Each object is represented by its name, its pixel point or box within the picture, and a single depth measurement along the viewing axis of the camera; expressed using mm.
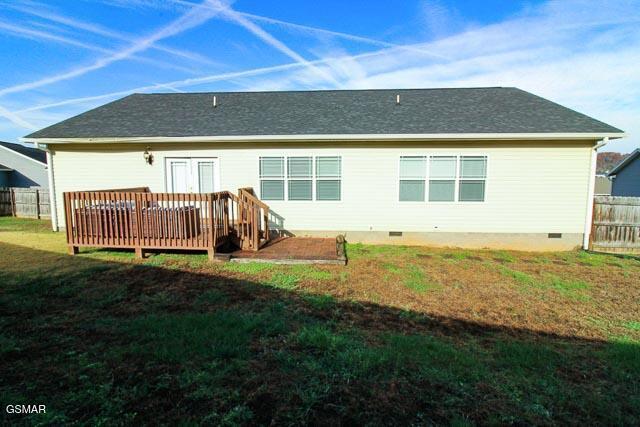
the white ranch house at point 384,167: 7984
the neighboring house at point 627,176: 18281
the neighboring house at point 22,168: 21688
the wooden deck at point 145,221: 6668
